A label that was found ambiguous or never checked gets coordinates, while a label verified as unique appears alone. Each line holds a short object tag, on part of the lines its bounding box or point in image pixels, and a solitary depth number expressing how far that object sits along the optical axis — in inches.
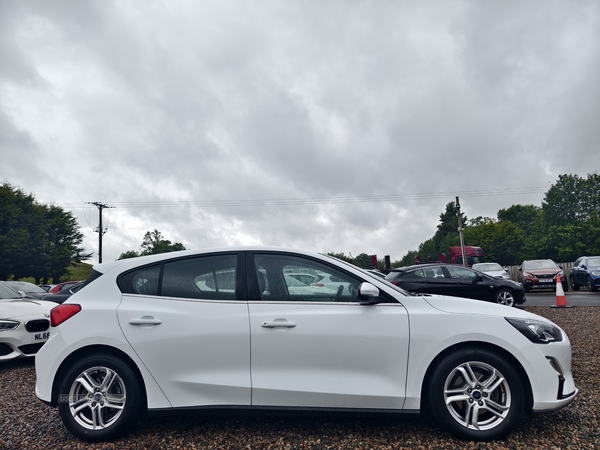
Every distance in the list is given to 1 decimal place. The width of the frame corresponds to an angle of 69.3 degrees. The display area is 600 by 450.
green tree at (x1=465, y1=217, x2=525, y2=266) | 3075.8
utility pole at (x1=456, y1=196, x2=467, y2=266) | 1311.5
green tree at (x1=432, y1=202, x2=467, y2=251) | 4160.9
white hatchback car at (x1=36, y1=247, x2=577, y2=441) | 122.9
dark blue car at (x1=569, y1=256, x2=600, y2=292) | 704.8
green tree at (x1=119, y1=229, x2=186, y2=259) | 2721.5
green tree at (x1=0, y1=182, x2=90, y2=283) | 1688.0
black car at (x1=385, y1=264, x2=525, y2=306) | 475.2
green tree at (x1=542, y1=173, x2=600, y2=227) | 2229.3
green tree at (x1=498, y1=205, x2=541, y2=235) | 3905.0
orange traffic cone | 475.6
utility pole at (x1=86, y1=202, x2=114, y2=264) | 1754.3
